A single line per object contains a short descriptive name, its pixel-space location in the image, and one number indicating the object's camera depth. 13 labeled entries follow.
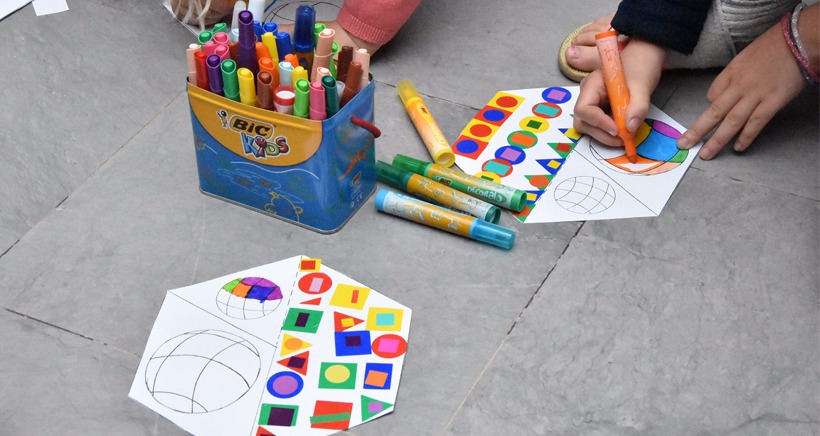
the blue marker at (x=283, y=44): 1.01
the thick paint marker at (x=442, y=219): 1.03
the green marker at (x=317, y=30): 1.05
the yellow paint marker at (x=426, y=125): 1.15
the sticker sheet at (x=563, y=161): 1.10
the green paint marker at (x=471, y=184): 1.08
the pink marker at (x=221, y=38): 1.00
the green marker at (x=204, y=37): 1.01
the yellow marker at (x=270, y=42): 1.00
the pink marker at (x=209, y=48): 0.99
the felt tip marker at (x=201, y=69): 0.98
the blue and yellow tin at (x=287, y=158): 0.98
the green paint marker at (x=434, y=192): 1.06
